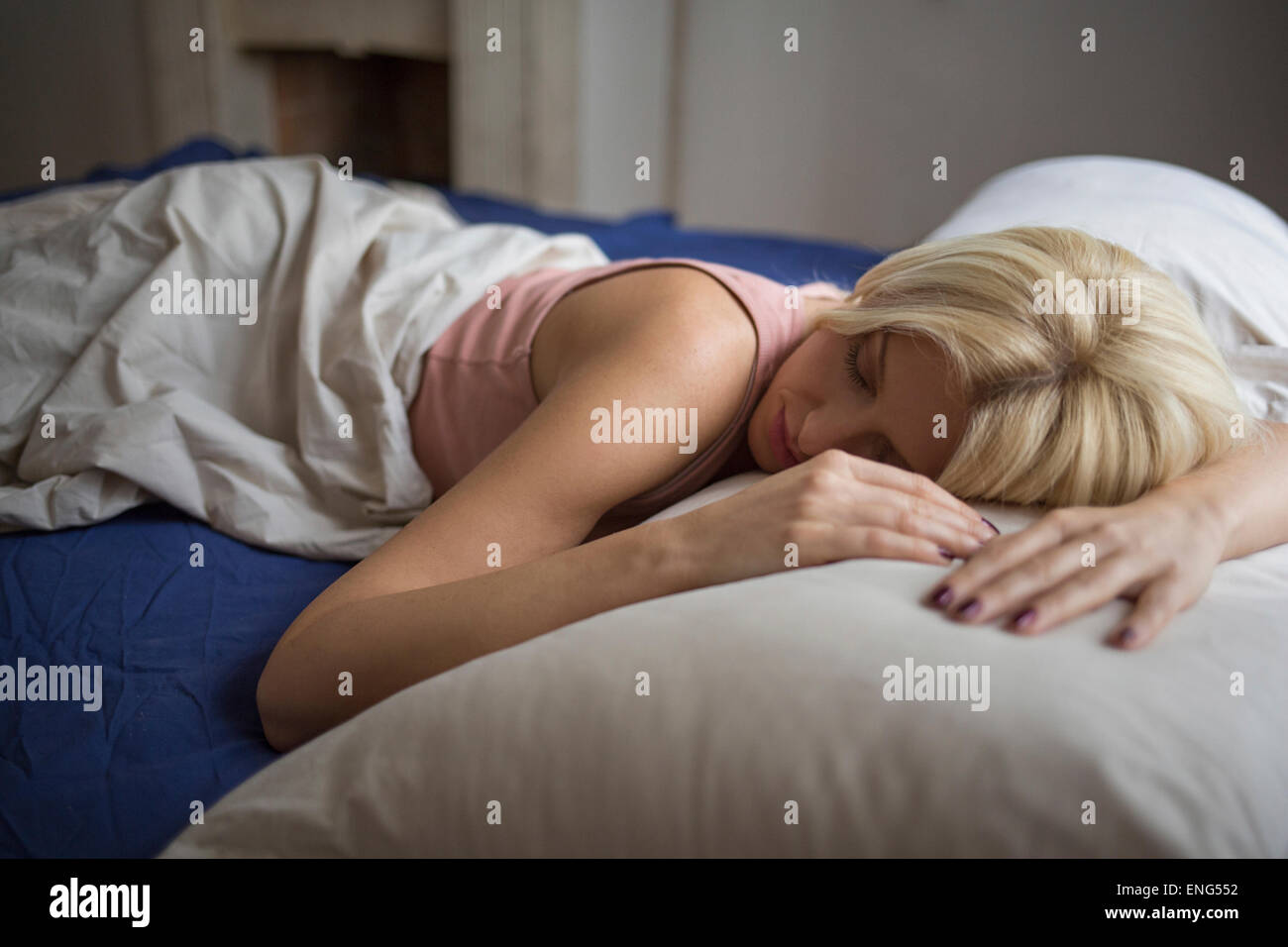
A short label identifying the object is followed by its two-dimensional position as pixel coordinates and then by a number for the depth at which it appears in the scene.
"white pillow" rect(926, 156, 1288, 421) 1.00
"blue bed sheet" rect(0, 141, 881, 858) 0.62
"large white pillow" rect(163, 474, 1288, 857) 0.42
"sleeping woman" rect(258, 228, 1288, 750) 0.59
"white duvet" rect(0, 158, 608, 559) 0.95
